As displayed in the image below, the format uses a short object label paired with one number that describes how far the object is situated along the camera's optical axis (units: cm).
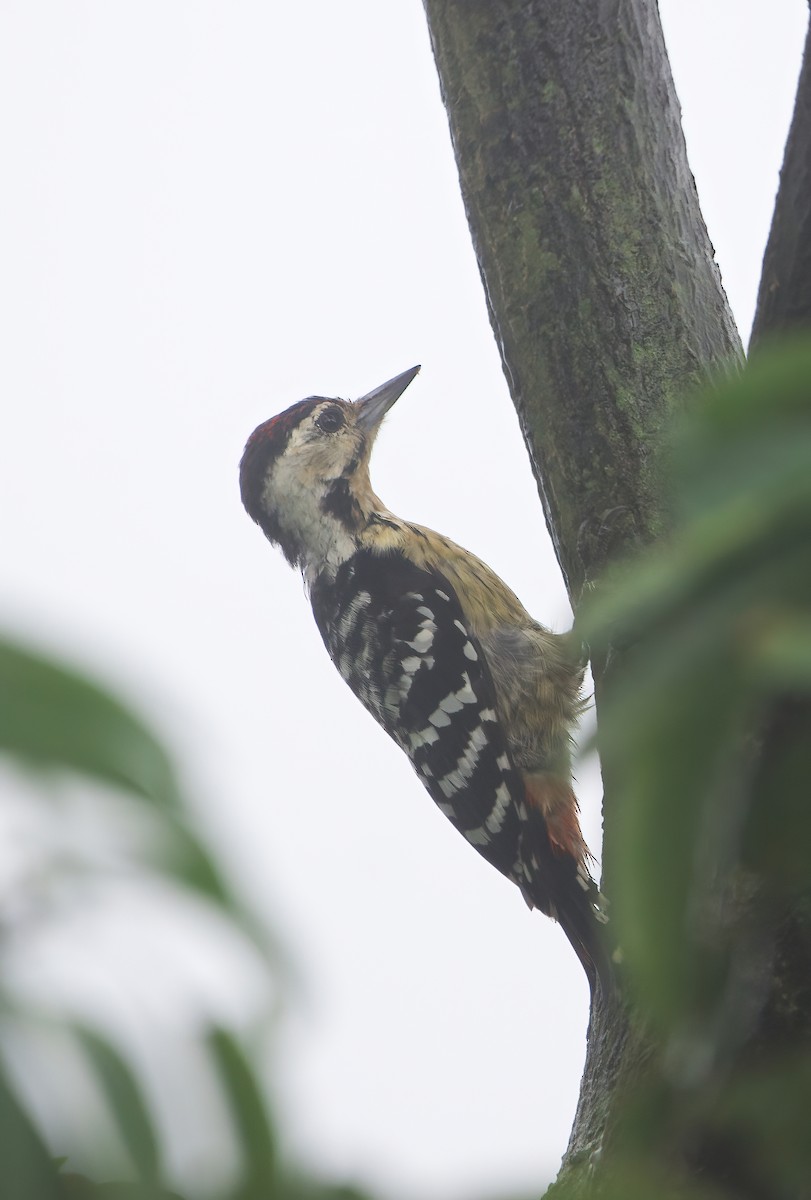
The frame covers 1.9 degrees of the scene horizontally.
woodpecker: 532
